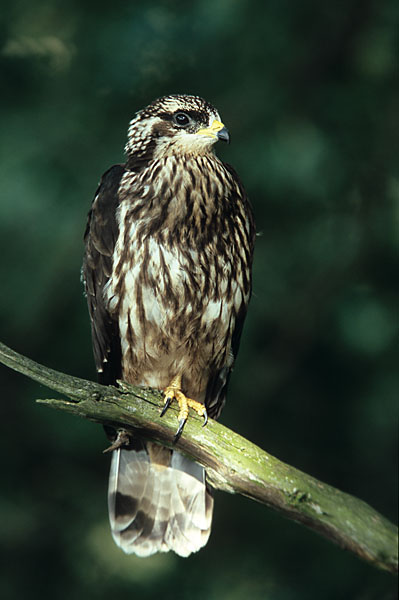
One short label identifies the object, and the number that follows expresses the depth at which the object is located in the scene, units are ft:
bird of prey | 21.95
